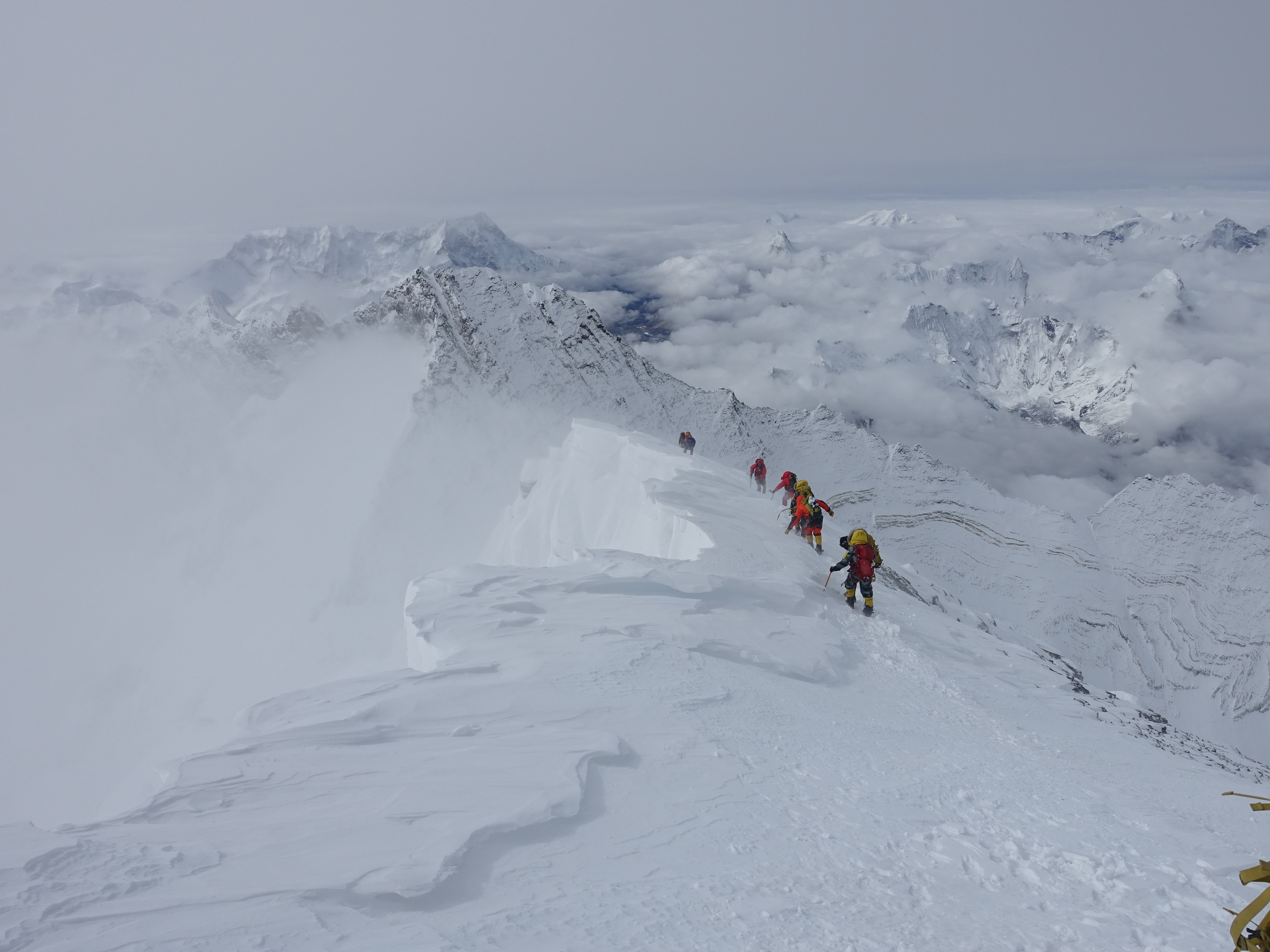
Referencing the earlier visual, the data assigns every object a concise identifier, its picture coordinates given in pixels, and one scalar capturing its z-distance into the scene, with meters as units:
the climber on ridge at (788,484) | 24.83
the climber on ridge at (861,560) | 16.62
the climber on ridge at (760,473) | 31.58
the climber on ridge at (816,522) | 21.88
